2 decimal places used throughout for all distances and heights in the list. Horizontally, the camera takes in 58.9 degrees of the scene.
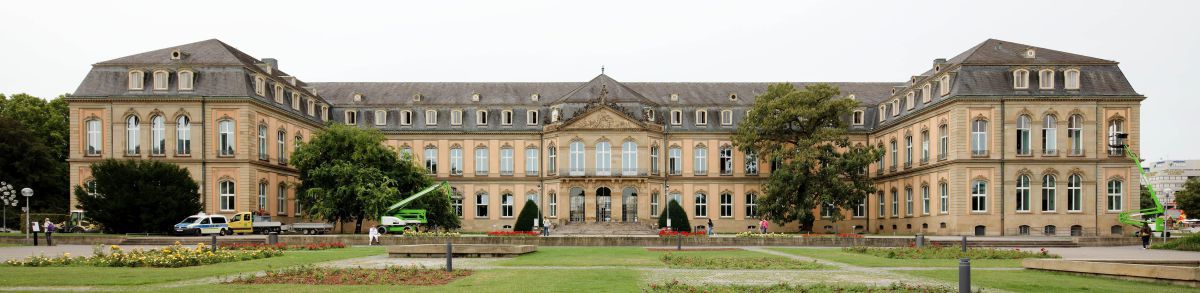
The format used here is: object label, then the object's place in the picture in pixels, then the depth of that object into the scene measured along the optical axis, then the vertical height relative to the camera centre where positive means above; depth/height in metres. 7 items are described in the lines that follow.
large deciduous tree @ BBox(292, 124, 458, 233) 58.25 -1.15
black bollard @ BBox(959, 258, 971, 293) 13.31 -1.56
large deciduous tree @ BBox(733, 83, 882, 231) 62.84 -0.21
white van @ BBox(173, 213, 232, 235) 53.38 -3.37
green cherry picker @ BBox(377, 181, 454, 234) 57.38 -3.28
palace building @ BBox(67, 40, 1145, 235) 58.78 +1.19
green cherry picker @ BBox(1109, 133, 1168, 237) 55.56 -3.24
